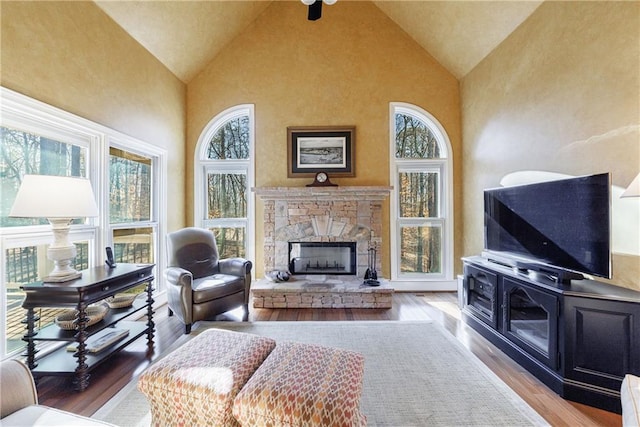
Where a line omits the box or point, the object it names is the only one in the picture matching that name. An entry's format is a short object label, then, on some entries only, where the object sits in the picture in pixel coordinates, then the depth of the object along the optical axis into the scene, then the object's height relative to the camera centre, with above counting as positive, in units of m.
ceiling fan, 2.31 +1.87
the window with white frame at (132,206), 3.10 +0.11
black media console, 1.76 -0.88
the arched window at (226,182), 4.48 +0.52
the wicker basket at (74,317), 2.07 -0.79
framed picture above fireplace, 4.30 +0.98
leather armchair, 2.83 -0.75
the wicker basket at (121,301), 2.49 -0.79
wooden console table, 1.93 -0.84
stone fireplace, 4.16 -0.17
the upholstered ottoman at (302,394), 1.20 -0.84
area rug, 1.72 -1.27
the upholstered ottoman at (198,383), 1.31 -0.84
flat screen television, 1.87 -0.13
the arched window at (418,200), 4.40 +0.20
